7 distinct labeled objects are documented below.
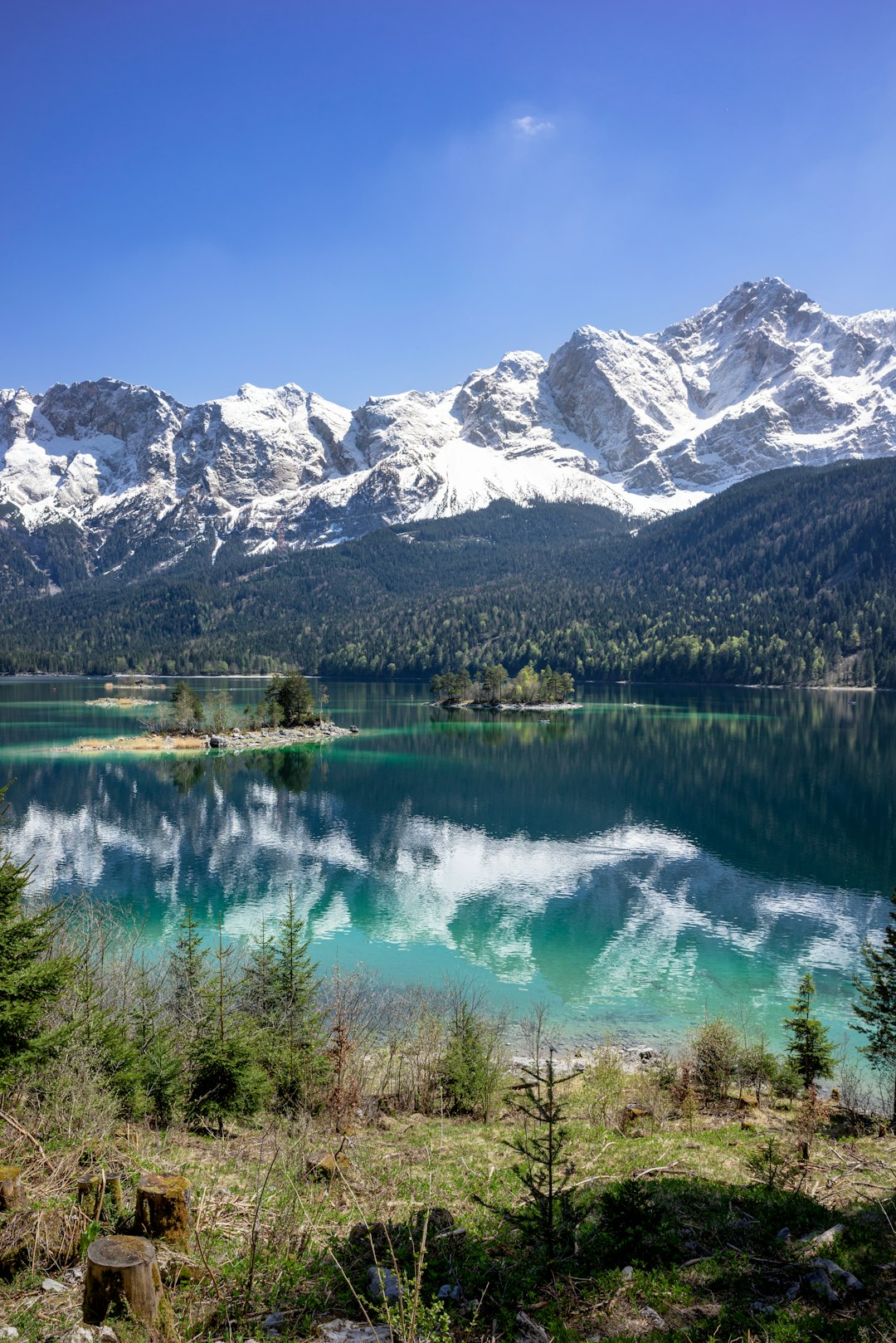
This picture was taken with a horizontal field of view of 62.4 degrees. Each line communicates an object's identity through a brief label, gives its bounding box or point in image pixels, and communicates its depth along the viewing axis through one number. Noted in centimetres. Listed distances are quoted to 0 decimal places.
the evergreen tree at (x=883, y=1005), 1780
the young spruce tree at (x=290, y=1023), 1563
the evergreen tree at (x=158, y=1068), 1343
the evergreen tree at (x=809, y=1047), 1811
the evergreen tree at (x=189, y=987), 1753
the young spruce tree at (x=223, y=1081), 1380
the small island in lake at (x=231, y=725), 9362
